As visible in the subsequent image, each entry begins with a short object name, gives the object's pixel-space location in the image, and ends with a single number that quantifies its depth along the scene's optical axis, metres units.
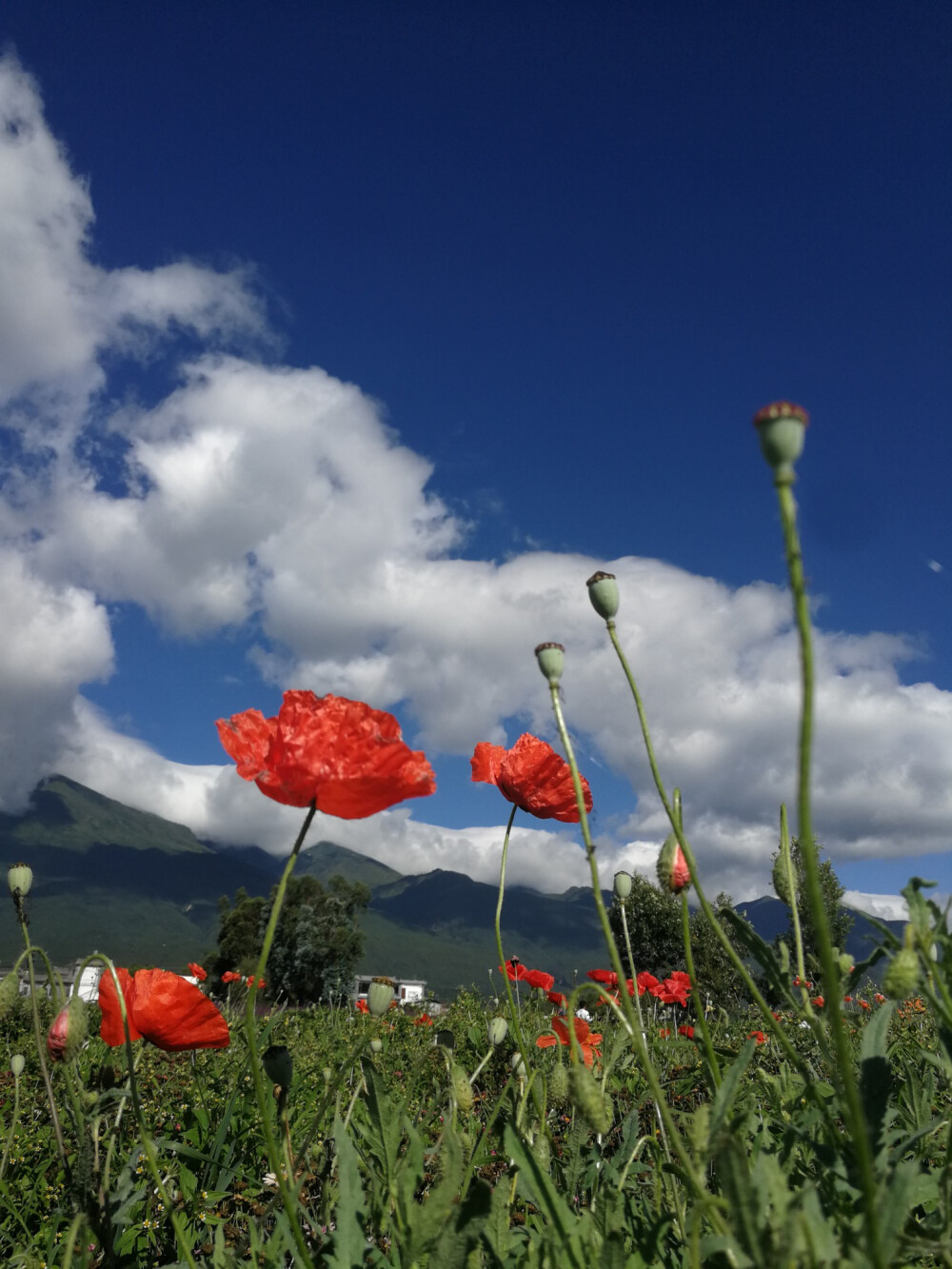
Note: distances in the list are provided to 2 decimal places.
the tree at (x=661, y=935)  28.45
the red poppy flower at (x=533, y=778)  0.58
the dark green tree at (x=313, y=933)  44.78
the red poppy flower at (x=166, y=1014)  0.51
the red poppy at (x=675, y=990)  4.01
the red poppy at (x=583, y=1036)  0.68
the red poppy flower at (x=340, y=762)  0.36
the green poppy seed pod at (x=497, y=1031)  0.63
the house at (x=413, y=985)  59.05
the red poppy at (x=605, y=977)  3.41
